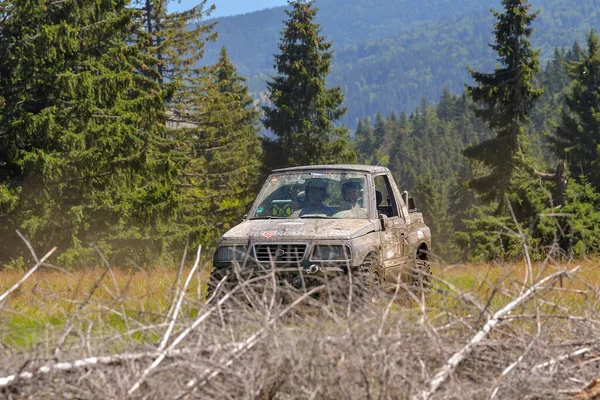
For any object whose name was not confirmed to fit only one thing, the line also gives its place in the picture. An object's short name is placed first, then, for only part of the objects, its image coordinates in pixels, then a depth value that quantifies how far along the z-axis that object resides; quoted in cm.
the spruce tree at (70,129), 3941
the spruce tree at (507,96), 6881
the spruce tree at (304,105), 8087
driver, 1995
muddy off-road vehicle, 1777
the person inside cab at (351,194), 2006
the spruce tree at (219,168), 7956
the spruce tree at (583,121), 9162
